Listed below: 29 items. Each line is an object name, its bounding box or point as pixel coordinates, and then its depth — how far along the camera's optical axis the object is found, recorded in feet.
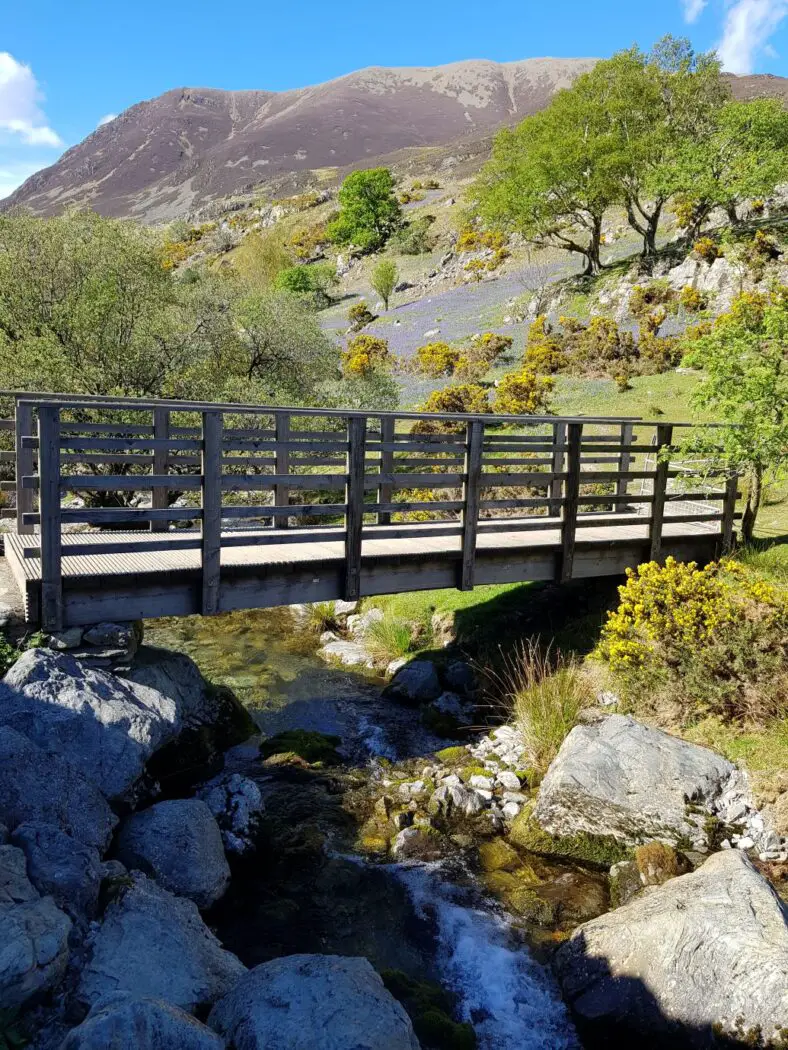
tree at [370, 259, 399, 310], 163.12
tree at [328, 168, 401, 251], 241.22
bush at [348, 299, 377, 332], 145.45
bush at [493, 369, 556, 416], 75.10
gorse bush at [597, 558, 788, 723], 28.43
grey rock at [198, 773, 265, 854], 24.67
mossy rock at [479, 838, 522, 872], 24.11
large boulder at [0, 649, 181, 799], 22.41
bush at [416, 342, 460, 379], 97.96
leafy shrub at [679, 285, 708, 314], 95.14
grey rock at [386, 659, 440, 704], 35.96
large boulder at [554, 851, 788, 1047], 16.57
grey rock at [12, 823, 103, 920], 17.49
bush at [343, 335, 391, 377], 96.73
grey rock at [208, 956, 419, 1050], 13.99
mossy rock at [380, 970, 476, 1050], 17.31
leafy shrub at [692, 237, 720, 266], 103.81
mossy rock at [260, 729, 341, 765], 30.53
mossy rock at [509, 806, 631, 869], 24.14
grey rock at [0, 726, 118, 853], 19.61
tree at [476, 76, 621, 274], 125.59
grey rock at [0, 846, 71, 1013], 14.12
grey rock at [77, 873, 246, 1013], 16.08
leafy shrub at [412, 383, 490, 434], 76.84
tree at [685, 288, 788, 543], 34.04
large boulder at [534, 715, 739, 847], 24.39
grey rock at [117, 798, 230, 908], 21.30
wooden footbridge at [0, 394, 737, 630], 26.22
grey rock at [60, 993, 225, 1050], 12.53
